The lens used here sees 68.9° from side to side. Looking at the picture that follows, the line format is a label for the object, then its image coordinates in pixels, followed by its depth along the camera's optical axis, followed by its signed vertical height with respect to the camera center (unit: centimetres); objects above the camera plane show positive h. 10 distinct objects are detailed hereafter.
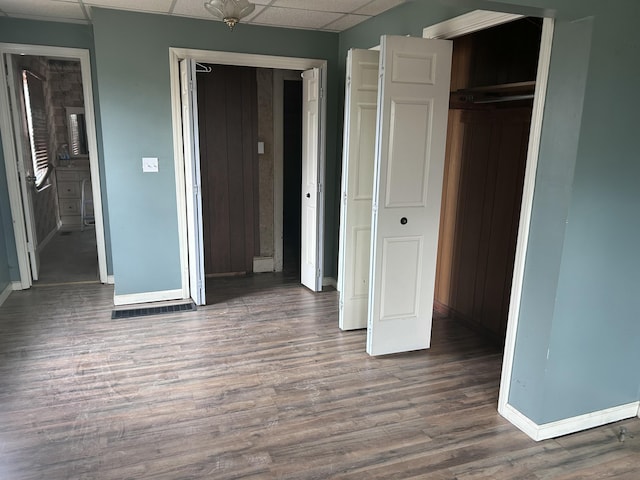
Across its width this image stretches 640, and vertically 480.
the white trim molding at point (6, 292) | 438 -148
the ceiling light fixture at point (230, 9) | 226 +64
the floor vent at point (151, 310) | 414 -152
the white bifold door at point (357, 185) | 353 -32
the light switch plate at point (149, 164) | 417 -21
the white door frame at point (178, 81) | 412 +51
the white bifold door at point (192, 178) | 402 -33
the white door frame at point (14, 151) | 439 -13
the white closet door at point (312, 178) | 453 -35
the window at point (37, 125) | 627 +18
